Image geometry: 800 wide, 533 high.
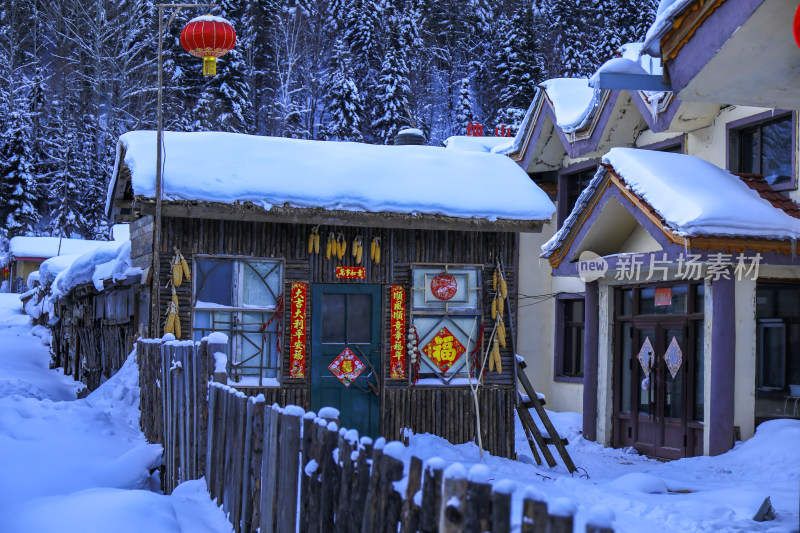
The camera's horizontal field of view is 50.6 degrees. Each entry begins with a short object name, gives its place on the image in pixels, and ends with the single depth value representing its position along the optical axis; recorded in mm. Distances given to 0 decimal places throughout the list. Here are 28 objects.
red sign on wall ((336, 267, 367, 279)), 11867
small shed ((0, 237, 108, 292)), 46938
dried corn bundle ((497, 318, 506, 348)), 12188
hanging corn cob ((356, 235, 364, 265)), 11859
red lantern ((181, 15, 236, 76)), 13117
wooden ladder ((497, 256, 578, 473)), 12102
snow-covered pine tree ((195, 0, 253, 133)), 39812
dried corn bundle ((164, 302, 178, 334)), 10953
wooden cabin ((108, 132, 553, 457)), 11195
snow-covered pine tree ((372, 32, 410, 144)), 43438
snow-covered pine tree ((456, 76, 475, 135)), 48562
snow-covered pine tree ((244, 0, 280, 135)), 48938
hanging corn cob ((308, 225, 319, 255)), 11688
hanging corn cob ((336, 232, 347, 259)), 11805
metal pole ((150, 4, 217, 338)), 10682
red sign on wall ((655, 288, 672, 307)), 15328
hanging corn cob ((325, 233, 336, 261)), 11766
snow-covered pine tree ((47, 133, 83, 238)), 49719
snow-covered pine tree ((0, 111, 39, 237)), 49344
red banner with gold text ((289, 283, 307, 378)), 11664
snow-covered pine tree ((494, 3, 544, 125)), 43094
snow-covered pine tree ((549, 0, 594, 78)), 45812
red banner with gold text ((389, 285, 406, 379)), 12031
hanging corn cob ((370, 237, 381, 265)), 11875
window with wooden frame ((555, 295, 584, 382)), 20391
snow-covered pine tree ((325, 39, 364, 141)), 43344
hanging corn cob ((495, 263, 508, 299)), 12234
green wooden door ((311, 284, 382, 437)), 11773
